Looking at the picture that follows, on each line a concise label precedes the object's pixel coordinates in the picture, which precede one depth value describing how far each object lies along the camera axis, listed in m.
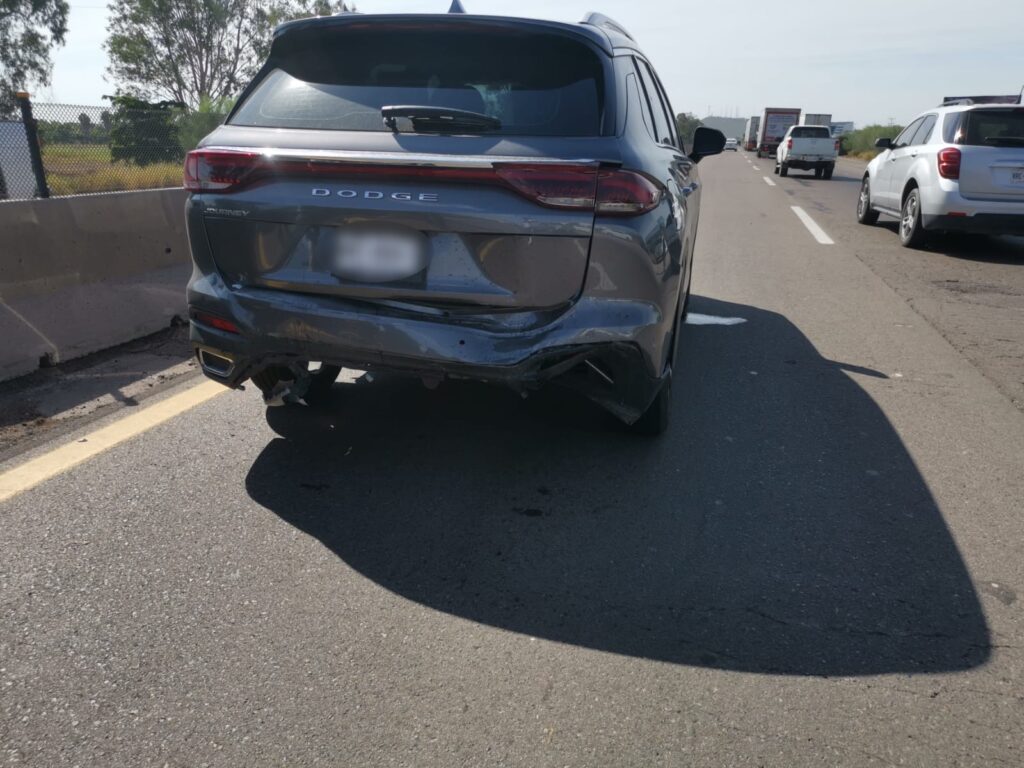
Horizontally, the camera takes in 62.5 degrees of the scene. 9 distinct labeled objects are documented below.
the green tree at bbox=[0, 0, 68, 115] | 45.47
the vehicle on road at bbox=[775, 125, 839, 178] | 28.58
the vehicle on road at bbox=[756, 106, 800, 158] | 47.69
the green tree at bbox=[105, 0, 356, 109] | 49.38
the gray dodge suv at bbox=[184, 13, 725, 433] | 3.03
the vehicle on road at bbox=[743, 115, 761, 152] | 59.72
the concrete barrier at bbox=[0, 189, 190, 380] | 4.88
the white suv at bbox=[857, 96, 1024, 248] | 9.69
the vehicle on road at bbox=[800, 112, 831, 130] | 48.75
